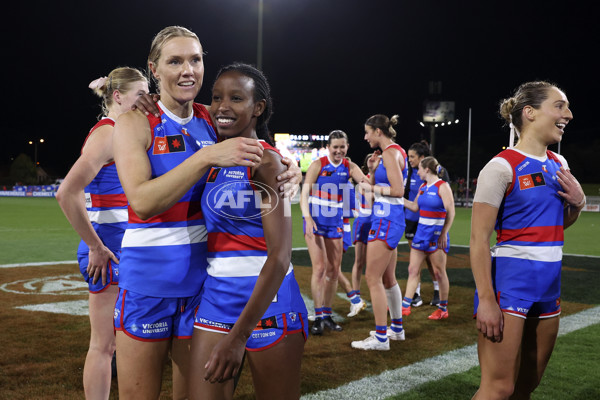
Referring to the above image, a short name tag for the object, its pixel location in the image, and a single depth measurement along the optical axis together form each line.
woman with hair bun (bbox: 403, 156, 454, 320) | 7.75
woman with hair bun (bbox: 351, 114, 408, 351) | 5.90
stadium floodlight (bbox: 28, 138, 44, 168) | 95.45
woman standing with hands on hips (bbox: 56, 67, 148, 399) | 3.35
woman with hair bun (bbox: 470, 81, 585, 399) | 3.04
